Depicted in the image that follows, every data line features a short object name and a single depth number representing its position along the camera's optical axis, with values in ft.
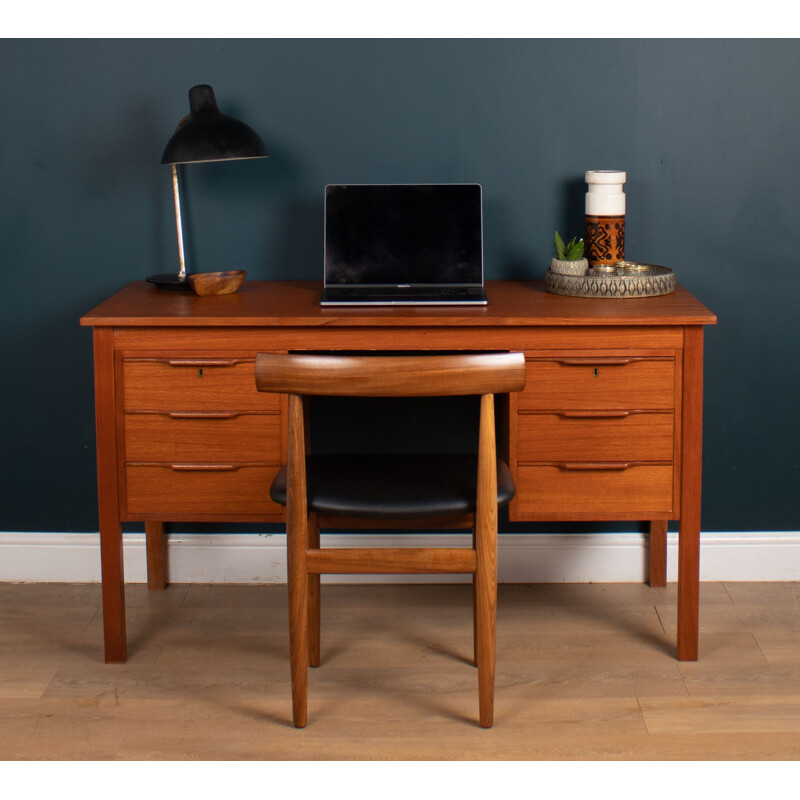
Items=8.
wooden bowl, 8.91
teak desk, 8.21
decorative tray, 8.74
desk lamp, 8.58
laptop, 9.14
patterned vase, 9.19
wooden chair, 6.72
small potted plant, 9.08
